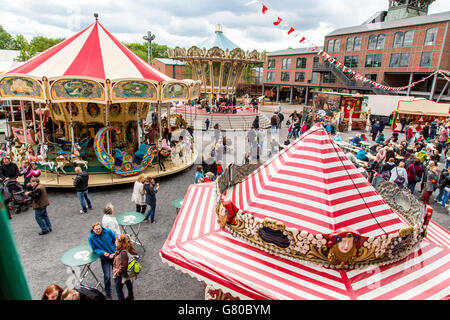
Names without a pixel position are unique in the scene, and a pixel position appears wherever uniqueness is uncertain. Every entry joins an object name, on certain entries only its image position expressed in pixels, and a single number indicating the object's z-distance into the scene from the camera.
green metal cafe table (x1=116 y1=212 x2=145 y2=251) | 6.16
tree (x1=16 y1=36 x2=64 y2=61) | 52.63
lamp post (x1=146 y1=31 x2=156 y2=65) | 28.99
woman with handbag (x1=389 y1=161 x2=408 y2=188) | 8.61
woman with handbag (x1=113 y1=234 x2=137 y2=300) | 4.46
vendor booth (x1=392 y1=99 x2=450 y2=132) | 20.62
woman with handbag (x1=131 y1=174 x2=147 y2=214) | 7.29
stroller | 7.88
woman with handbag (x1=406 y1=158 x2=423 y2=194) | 9.20
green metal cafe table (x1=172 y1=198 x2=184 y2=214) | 7.45
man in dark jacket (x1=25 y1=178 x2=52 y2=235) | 6.55
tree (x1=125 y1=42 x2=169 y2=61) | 72.56
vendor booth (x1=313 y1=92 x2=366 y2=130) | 23.17
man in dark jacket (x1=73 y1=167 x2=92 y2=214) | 7.69
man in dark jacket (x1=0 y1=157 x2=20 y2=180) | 8.12
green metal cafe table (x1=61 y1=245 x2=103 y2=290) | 4.72
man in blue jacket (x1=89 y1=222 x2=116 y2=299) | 4.80
